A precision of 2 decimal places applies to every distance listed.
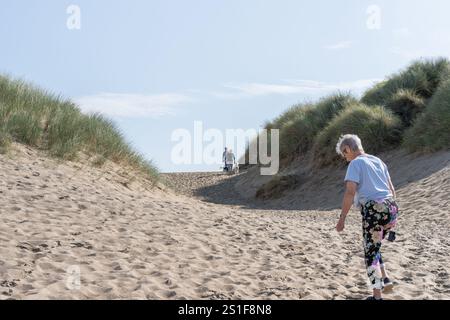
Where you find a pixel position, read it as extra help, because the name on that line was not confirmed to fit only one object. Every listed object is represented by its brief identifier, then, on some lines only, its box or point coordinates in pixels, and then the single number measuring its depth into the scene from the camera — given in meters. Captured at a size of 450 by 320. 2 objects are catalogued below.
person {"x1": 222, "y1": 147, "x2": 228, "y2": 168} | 28.69
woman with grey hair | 5.67
